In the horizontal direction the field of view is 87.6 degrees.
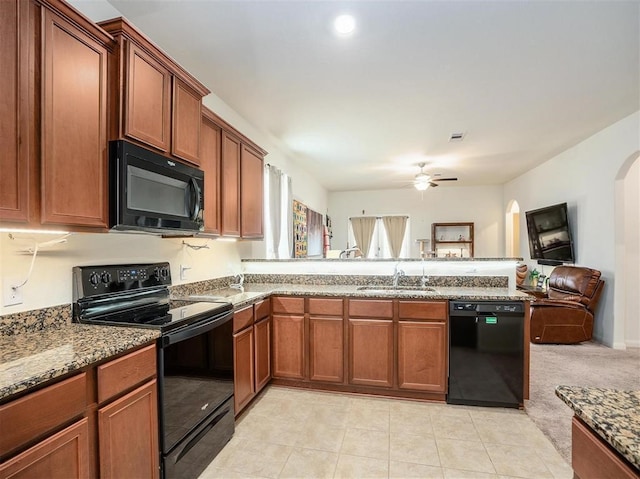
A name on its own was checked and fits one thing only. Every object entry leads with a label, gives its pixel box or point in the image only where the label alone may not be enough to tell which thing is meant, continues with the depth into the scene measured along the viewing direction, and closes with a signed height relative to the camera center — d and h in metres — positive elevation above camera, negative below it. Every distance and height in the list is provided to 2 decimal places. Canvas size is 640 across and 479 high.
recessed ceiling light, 2.08 +1.39
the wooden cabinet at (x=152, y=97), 1.67 +0.83
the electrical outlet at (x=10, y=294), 1.48 -0.23
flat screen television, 5.00 +0.08
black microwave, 1.64 +0.28
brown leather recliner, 4.24 -0.96
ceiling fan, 5.74 +1.04
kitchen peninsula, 2.66 -0.71
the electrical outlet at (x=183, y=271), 2.67 -0.24
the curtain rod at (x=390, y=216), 8.31 +0.62
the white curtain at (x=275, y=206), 4.19 +0.47
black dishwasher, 2.57 -0.87
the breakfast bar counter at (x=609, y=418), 0.69 -0.42
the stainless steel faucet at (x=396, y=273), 3.21 -0.32
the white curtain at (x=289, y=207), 4.85 +0.50
